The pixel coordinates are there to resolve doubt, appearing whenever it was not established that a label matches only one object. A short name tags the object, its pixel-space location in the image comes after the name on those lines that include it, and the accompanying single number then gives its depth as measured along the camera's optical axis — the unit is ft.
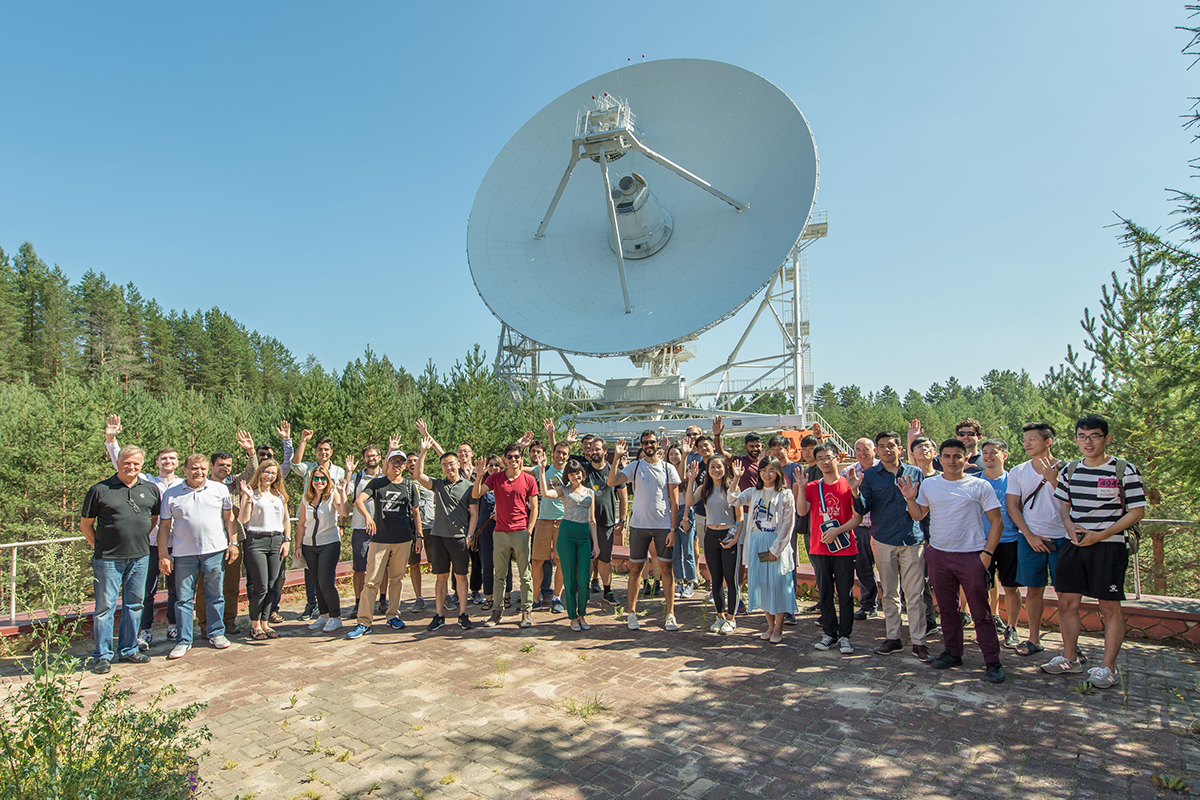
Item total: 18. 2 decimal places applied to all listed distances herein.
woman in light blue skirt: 20.77
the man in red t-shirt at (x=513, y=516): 23.12
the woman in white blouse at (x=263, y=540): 22.25
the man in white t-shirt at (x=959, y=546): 17.24
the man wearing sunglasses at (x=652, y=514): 22.56
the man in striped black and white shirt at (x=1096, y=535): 16.22
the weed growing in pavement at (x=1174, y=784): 11.23
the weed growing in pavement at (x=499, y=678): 16.83
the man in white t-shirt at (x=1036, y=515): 18.29
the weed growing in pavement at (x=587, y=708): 14.76
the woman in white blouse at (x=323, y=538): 23.15
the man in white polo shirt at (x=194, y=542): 20.84
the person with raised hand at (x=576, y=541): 22.53
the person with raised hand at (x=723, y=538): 22.04
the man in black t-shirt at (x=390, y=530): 22.88
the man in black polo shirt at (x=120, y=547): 19.52
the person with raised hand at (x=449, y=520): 24.17
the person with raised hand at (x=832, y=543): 19.88
